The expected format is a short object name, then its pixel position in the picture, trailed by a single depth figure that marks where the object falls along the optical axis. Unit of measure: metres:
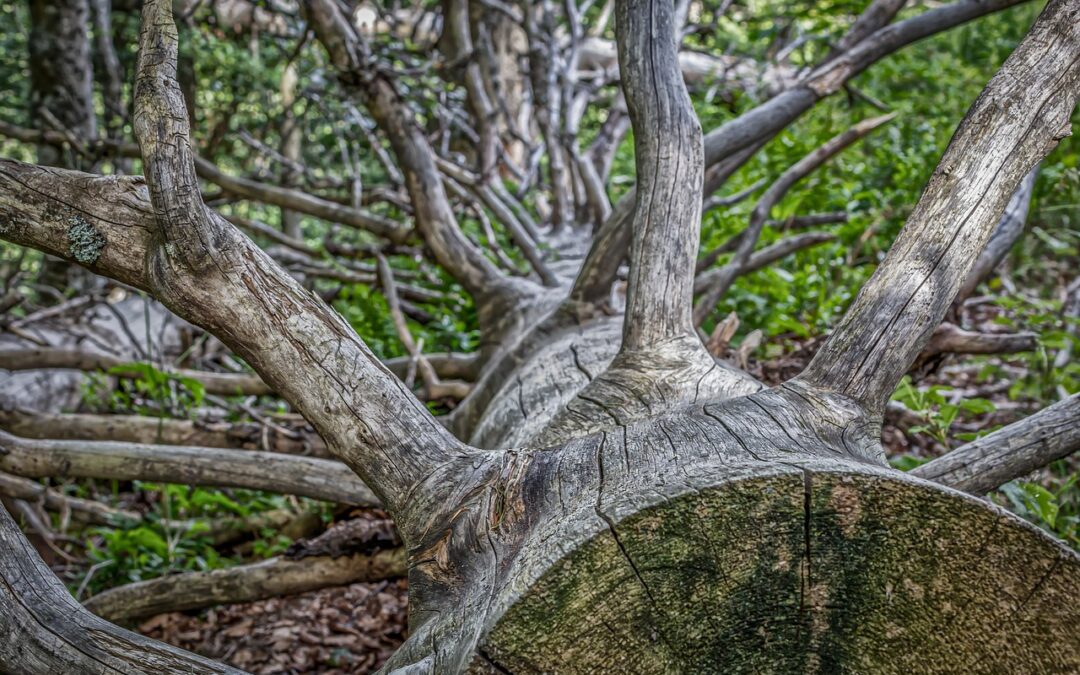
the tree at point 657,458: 1.21
